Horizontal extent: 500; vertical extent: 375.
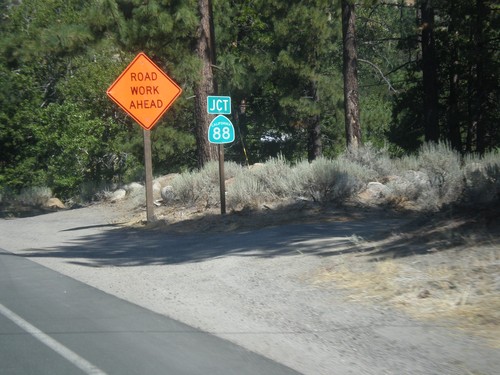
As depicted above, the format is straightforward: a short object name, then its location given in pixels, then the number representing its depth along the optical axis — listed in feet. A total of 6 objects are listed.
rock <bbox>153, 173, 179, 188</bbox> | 79.82
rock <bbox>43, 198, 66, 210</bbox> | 92.89
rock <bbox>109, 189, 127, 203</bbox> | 84.70
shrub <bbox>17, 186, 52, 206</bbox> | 95.91
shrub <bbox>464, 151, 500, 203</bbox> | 39.68
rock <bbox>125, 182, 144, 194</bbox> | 81.41
